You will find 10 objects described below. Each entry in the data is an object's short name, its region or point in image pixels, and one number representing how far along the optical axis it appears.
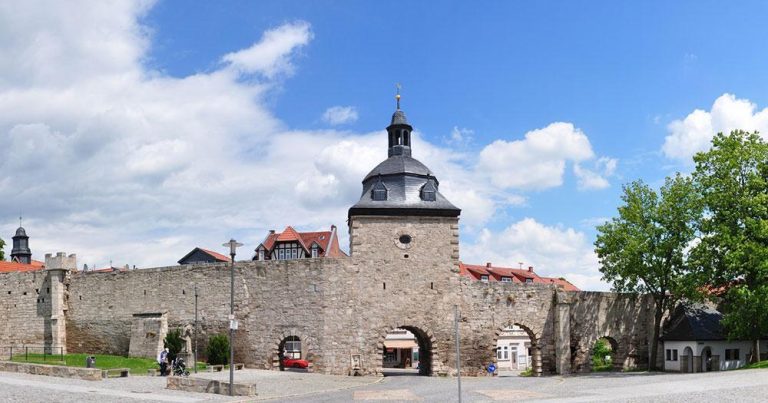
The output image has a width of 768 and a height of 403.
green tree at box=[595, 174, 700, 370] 38.38
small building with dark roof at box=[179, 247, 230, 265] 73.44
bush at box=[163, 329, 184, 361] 38.09
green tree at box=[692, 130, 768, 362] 35.50
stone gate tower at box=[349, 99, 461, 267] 38.78
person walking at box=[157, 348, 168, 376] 32.16
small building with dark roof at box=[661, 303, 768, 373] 39.69
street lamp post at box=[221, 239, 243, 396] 25.02
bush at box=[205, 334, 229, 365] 37.91
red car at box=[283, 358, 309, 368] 48.81
